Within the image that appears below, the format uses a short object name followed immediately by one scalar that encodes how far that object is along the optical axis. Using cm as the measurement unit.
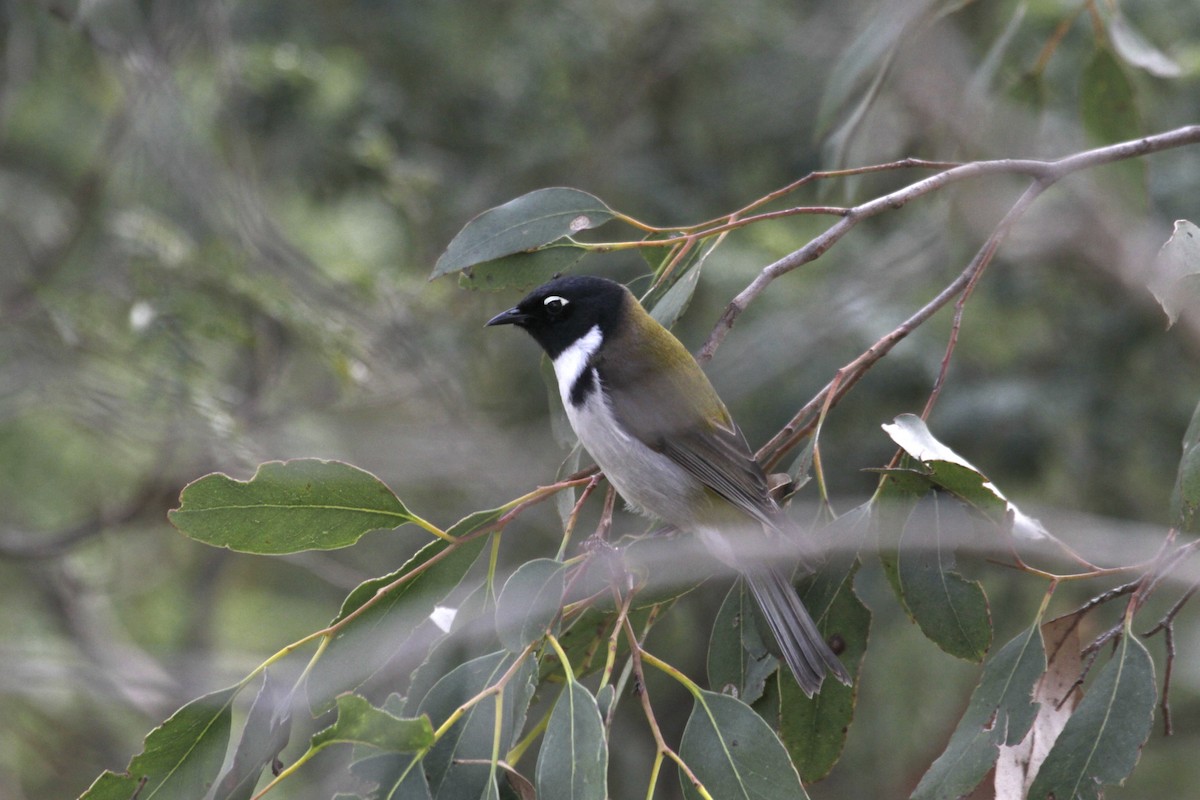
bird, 629
